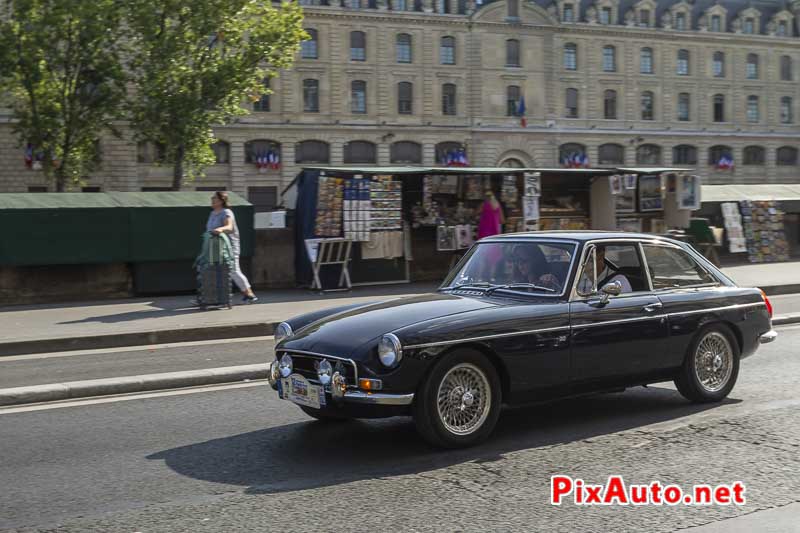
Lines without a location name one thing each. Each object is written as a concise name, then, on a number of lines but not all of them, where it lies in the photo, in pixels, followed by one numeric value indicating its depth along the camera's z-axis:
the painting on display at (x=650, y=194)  21.34
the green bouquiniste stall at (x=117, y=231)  15.62
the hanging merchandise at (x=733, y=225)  23.55
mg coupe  5.98
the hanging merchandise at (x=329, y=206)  17.59
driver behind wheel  7.15
